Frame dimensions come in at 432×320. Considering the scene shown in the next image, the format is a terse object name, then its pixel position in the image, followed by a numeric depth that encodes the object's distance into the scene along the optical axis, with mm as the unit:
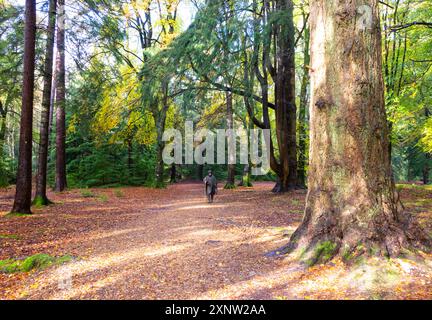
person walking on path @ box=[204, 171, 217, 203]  12523
